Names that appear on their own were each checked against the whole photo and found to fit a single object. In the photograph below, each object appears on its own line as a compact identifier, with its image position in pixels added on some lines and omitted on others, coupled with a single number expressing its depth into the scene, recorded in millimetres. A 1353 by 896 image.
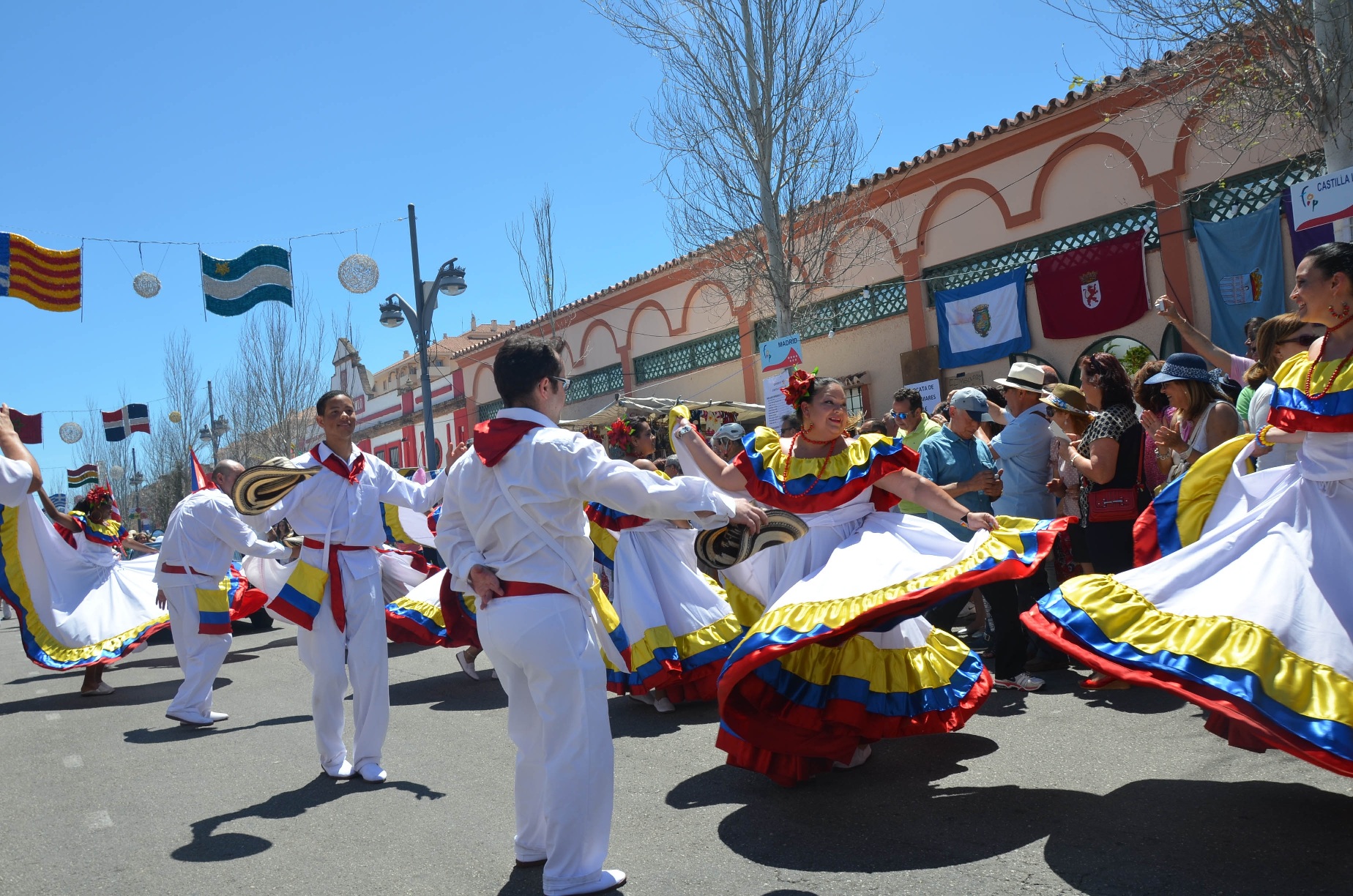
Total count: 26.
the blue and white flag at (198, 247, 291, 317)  14477
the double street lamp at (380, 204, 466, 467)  15641
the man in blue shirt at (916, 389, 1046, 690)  6293
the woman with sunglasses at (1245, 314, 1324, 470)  5260
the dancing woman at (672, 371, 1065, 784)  4133
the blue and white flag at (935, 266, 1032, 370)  14078
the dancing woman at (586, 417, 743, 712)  6398
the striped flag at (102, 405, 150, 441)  32031
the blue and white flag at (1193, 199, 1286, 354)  11328
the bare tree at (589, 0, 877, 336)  15281
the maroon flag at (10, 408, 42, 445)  24719
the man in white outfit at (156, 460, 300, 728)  7594
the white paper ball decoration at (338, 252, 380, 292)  15492
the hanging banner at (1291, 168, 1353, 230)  7332
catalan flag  12188
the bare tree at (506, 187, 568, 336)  20453
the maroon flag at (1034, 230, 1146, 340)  12773
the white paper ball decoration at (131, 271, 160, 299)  15547
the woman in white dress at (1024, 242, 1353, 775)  3107
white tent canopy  17344
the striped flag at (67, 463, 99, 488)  17078
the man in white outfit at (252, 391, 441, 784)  5484
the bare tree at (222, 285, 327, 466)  28547
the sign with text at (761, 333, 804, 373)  13922
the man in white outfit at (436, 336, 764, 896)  3598
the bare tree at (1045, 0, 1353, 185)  8117
